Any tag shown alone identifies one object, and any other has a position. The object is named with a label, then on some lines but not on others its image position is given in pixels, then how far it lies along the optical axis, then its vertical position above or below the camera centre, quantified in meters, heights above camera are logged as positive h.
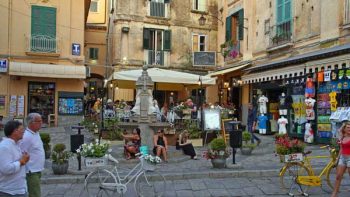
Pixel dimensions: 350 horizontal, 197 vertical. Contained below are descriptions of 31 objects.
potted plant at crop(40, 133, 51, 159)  12.03 -1.01
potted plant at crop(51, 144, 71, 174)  10.00 -1.22
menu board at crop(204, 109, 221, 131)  15.65 -0.43
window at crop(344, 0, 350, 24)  14.88 +3.35
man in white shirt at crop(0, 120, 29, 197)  4.47 -0.58
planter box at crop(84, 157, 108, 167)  7.62 -0.95
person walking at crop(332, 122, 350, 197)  7.49 -0.87
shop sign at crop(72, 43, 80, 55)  23.50 +3.24
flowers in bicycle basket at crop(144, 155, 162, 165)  7.53 -0.91
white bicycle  7.10 -1.27
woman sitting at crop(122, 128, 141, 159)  11.98 -1.00
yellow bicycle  8.00 -1.26
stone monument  12.87 -0.03
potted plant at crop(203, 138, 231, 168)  10.71 -1.13
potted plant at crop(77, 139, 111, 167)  7.63 -0.84
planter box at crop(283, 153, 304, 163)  8.15 -0.92
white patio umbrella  16.05 +1.18
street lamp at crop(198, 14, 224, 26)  28.29 +5.93
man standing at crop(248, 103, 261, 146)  16.75 -0.41
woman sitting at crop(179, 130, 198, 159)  12.77 -1.22
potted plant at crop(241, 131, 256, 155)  13.54 -1.19
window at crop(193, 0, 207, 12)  30.08 +7.25
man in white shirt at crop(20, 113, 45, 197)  5.55 -0.57
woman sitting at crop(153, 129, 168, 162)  12.00 -1.04
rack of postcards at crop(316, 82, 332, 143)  15.50 -0.15
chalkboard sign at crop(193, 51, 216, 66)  27.92 +3.26
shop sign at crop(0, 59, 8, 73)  21.64 +2.11
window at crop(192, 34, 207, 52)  29.84 +4.60
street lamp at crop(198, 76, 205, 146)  15.91 -0.01
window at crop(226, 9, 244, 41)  24.14 +4.80
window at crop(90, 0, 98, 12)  38.98 +9.32
